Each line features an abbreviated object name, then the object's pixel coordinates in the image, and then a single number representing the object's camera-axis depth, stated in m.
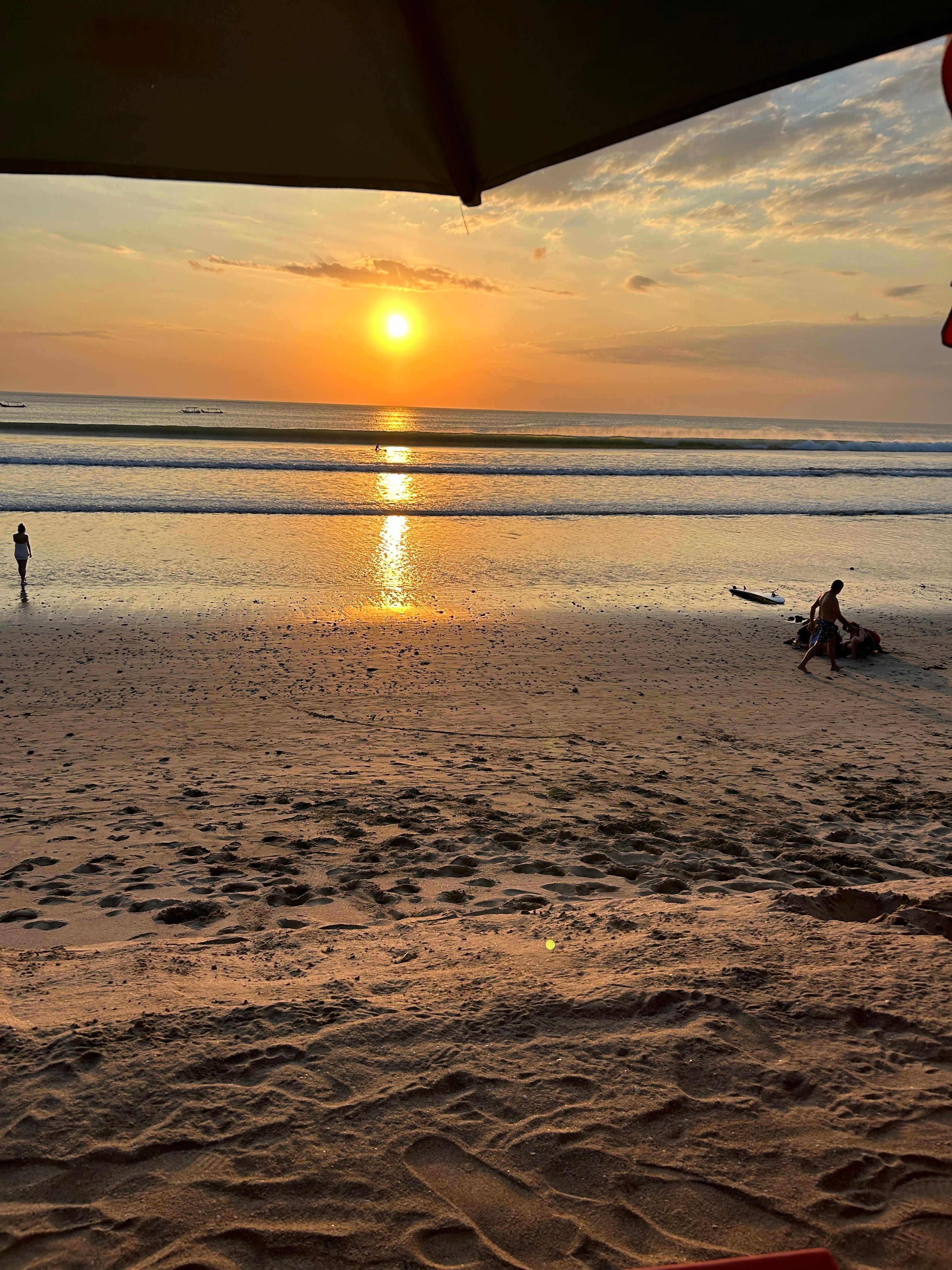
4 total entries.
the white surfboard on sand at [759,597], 16.22
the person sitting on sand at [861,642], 12.35
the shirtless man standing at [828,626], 11.77
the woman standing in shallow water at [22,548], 14.77
